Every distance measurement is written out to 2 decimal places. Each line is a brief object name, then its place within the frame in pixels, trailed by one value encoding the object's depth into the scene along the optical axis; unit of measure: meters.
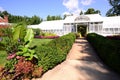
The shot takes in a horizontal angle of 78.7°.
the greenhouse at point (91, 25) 15.13
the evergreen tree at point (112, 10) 16.78
